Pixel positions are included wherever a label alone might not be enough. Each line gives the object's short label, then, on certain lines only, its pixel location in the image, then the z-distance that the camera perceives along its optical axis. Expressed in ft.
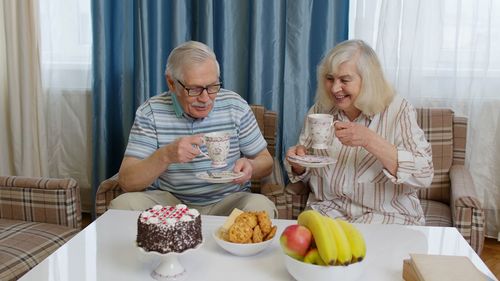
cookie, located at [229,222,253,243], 4.64
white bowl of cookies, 4.63
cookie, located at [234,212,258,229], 4.72
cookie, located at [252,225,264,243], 4.66
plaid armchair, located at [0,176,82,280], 6.38
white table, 4.41
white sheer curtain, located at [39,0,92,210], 10.12
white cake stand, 4.32
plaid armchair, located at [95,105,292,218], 7.16
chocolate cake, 4.11
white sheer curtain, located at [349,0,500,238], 8.75
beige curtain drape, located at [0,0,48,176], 9.98
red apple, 4.14
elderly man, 6.43
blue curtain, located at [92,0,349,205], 8.96
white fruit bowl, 3.98
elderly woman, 6.39
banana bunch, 3.96
